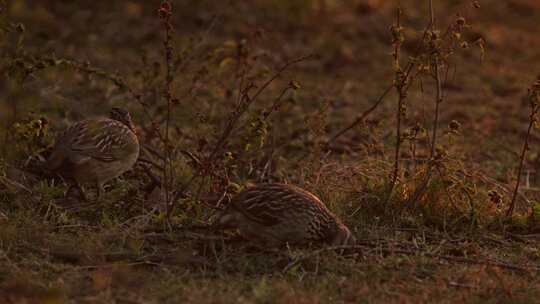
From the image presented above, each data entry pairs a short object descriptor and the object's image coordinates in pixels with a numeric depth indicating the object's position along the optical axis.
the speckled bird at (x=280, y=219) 12.12
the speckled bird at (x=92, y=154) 14.10
